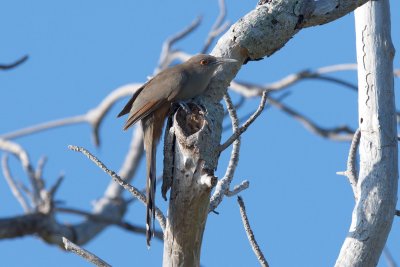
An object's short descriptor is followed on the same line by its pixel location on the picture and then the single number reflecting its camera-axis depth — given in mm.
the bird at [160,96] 9234
